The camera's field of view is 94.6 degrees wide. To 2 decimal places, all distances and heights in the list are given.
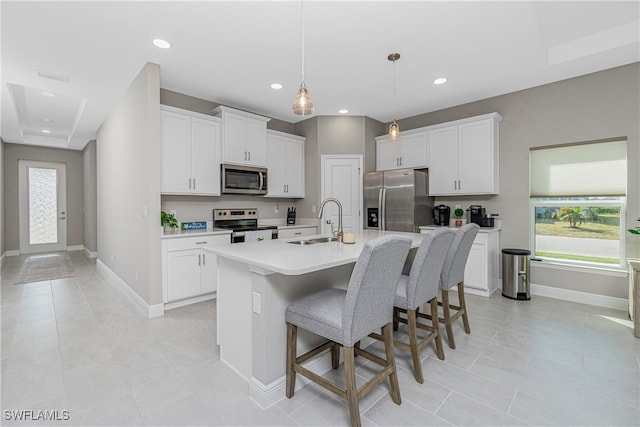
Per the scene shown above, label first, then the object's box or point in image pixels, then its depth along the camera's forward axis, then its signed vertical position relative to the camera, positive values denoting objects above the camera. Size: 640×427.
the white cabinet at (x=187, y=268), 3.31 -0.66
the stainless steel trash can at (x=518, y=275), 3.69 -0.83
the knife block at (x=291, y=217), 5.28 -0.10
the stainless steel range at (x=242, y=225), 4.01 -0.21
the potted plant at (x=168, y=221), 3.46 -0.10
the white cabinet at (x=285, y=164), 4.89 +0.80
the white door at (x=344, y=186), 5.04 +0.43
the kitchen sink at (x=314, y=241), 2.50 -0.27
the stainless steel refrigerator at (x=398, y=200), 4.34 +0.15
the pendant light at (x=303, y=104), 2.07 +0.75
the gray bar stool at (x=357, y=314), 1.52 -0.58
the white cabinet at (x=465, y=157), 4.02 +0.76
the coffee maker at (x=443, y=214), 4.55 -0.06
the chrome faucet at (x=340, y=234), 2.51 -0.20
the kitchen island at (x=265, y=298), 1.73 -0.56
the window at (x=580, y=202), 3.41 +0.08
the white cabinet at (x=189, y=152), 3.57 +0.76
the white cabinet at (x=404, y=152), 4.65 +0.97
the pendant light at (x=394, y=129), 3.07 +0.85
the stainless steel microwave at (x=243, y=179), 4.14 +0.48
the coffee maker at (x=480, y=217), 4.11 -0.10
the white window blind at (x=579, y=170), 3.39 +0.49
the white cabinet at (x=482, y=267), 3.80 -0.75
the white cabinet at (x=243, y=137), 4.13 +1.10
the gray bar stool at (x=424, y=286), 1.99 -0.55
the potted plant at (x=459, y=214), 4.37 -0.06
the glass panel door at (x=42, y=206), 6.72 +0.17
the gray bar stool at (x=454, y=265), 2.48 -0.48
